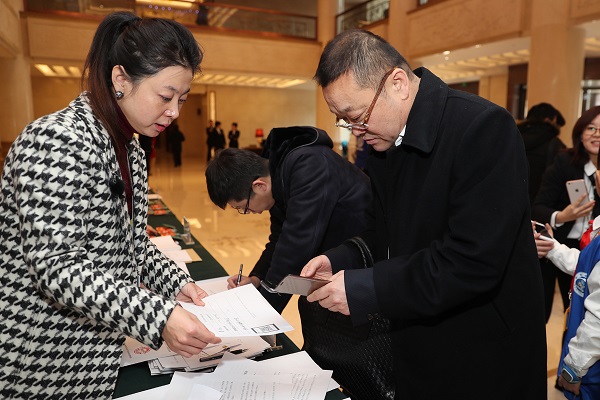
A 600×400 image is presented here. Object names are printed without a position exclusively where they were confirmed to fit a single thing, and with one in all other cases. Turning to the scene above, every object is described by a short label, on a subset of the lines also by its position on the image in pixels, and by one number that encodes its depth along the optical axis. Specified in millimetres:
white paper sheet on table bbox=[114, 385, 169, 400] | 1055
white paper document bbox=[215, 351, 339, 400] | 1074
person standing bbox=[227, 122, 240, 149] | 15492
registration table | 1110
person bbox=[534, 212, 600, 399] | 1370
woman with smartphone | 2475
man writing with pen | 1600
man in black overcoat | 935
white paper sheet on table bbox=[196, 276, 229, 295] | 1773
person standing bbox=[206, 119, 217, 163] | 15133
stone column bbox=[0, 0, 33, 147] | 9891
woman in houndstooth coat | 850
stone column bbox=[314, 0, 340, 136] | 12742
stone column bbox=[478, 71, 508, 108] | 12984
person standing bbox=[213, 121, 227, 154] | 15148
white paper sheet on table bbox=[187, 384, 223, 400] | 1033
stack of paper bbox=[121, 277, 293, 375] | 1041
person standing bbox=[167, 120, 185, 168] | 14484
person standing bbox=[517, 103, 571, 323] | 3525
